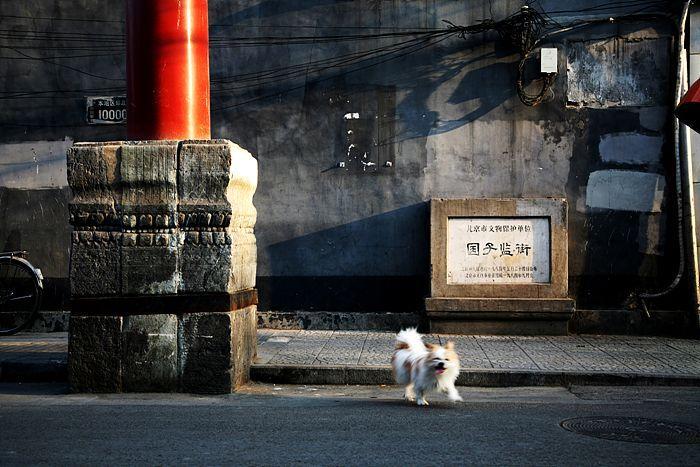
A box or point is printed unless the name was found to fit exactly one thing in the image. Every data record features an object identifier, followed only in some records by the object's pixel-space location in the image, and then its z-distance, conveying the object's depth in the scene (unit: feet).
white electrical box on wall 38.83
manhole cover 20.21
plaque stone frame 38.22
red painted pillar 27.45
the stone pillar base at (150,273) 26.45
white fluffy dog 23.95
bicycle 39.60
